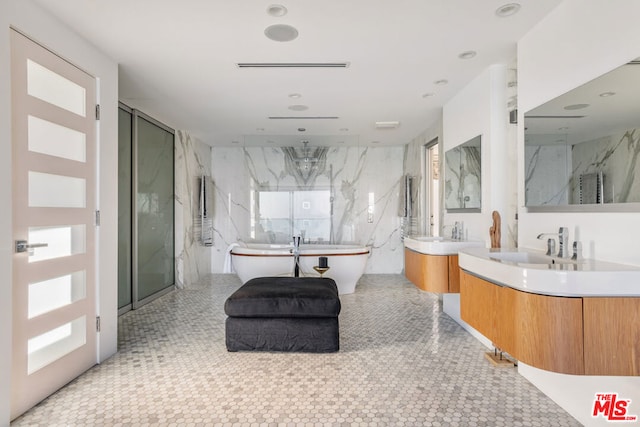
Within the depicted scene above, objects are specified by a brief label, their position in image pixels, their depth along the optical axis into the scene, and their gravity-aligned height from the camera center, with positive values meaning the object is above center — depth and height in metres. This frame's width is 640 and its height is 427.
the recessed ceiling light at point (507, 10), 2.13 +1.28
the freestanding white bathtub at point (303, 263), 4.91 -0.70
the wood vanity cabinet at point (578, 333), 1.51 -0.55
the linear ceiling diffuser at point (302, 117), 4.64 +1.30
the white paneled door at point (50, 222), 2.02 -0.04
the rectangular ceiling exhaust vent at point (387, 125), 4.93 +1.29
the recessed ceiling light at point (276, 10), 2.17 +1.31
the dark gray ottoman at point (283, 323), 2.90 -0.92
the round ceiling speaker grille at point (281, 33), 2.42 +1.30
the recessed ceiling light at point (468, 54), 2.75 +1.28
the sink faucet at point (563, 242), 2.06 -0.17
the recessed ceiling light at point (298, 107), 4.18 +1.30
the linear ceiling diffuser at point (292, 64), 2.98 +1.30
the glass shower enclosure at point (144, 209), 4.06 +0.08
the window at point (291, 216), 5.54 -0.03
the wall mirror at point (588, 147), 1.67 +0.37
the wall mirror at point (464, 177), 3.25 +0.37
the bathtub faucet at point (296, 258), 4.87 -0.63
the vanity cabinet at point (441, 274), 3.17 -0.56
